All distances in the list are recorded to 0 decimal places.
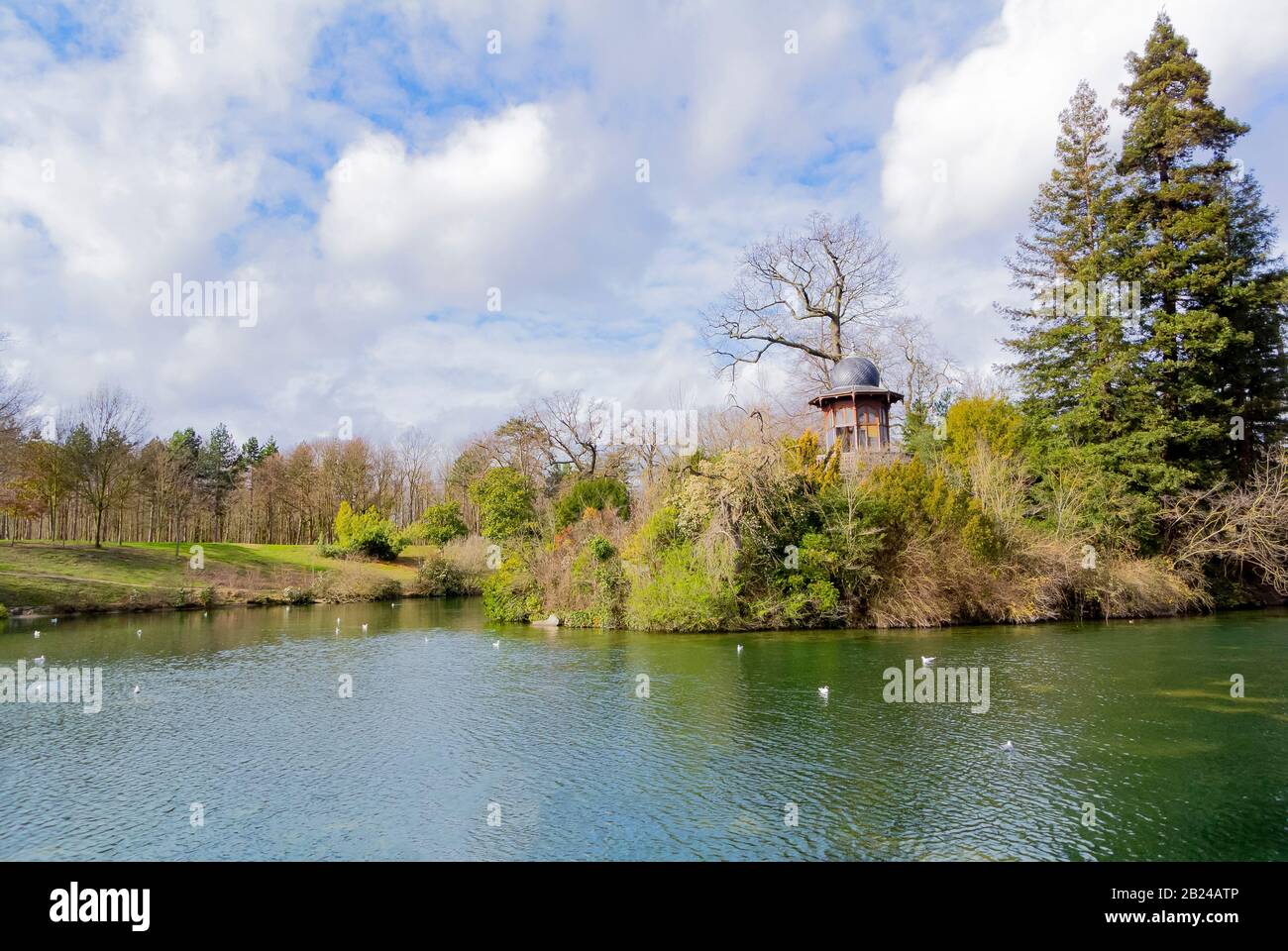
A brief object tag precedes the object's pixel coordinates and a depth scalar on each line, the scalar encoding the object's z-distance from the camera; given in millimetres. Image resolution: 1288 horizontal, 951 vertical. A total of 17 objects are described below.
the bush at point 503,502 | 40531
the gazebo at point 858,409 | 31984
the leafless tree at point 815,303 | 37469
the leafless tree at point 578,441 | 46906
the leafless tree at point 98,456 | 41531
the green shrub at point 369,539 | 51281
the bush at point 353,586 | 42156
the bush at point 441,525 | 51438
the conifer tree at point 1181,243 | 28125
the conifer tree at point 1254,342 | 28969
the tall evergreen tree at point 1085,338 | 28234
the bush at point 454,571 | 46812
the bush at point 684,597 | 23797
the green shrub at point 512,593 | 29688
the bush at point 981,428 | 30453
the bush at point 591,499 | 33281
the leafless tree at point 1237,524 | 27359
